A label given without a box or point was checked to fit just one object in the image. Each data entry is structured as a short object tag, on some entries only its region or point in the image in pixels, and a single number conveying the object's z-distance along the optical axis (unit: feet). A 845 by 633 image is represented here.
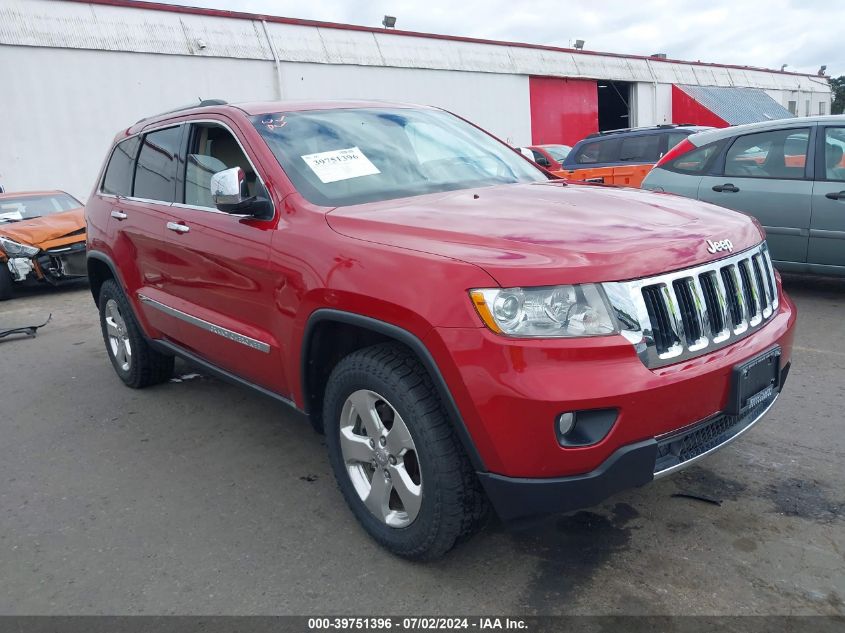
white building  50.31
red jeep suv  7.43
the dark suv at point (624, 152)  38.01
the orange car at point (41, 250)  31.19
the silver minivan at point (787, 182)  20.30
